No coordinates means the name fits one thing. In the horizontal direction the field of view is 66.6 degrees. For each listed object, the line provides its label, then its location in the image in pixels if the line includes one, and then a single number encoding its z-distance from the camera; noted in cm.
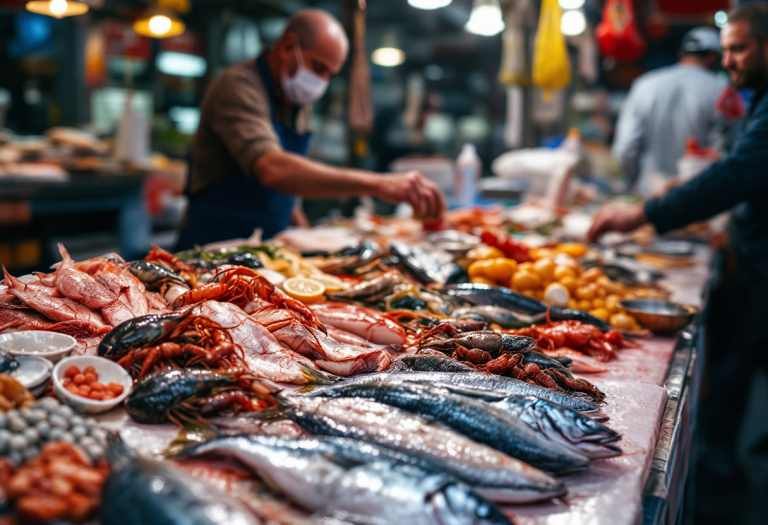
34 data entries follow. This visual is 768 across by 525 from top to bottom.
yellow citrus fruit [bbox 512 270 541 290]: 291
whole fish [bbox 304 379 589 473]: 131
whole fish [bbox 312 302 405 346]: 212
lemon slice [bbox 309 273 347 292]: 254
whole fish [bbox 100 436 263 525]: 95
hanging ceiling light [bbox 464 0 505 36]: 657
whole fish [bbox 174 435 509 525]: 104
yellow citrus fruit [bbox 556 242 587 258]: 384
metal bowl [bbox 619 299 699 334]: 261
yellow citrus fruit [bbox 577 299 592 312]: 288
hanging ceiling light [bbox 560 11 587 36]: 875
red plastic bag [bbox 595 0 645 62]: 854
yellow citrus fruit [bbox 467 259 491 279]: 303
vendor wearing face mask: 331
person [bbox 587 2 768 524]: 332
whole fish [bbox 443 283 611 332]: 258
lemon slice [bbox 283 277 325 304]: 234
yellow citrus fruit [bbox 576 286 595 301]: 293
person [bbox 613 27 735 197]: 697
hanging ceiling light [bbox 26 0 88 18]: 459
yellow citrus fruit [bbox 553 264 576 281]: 302
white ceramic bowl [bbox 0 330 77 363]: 165
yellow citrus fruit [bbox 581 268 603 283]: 314
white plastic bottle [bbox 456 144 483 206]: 587
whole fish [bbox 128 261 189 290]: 219
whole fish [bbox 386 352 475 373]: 176
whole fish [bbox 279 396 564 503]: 120
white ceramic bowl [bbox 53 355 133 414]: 142
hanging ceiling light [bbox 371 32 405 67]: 1254
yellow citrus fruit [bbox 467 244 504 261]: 316
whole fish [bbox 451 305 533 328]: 243
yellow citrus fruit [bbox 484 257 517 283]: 299
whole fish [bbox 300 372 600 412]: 158
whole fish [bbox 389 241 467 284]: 287
